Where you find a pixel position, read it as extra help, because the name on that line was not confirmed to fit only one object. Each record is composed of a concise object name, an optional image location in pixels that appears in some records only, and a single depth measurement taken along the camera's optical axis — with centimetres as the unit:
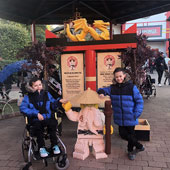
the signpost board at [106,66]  485
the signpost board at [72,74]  500
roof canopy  645
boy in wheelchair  290
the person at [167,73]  1148
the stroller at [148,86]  774
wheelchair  280
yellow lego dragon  468
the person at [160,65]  1068
